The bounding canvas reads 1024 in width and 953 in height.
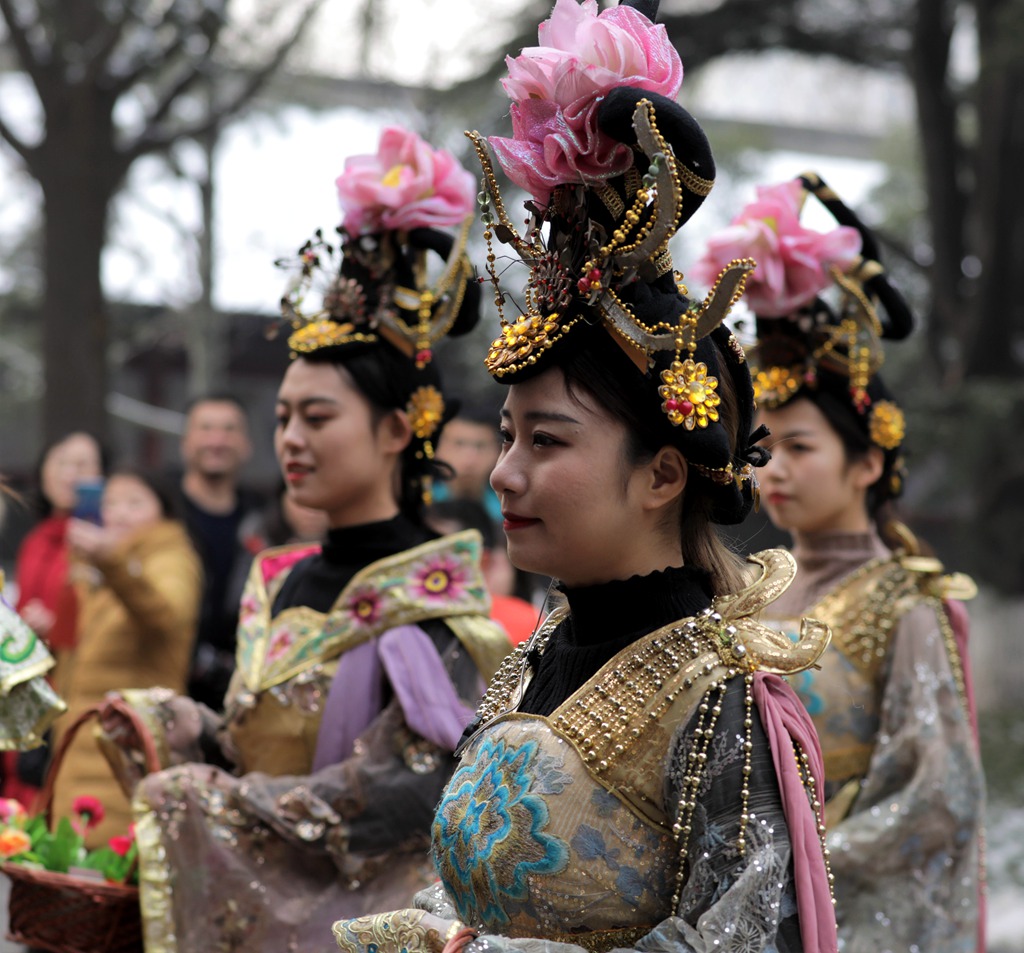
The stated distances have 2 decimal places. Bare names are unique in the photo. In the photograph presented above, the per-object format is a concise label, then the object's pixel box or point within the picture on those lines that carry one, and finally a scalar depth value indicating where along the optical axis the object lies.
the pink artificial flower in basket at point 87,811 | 3.27
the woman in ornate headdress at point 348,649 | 3.16
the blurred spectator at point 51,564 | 5.38
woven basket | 2.93
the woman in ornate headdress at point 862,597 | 3.54
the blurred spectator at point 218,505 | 5.60
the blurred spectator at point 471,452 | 5.76
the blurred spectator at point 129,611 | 4.64
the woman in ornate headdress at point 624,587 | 1.96
